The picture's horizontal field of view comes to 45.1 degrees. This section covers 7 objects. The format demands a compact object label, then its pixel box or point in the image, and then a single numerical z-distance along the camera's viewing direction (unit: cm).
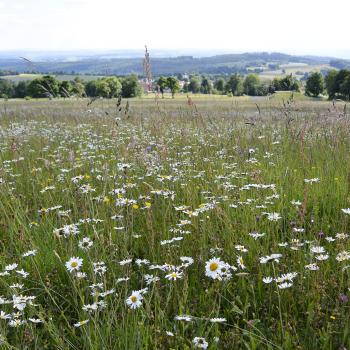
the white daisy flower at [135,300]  221
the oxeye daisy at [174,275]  251
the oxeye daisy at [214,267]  239
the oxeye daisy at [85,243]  268
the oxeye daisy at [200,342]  192
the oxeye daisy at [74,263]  254
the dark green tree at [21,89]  9420
